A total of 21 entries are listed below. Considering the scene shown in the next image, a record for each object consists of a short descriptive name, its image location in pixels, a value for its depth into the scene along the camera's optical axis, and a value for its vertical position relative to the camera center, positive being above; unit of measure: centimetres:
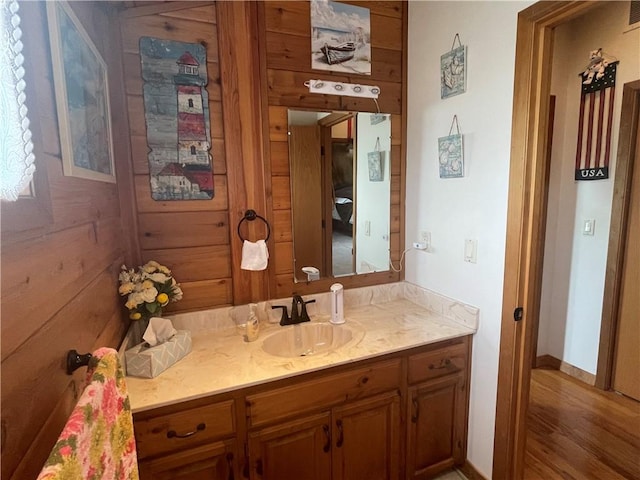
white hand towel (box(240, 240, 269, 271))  168 -31
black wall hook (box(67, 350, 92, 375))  84 -41
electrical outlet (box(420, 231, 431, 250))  193 -27
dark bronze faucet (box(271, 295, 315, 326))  181 -64
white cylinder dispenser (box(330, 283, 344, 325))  182 -60
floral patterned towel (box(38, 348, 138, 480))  54 -44
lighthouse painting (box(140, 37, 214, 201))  155 +36
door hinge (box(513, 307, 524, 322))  146 -52
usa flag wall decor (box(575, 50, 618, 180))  225 +49
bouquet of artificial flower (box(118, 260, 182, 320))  139 -40
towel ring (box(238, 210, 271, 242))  173 -12
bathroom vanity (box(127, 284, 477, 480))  123 -87
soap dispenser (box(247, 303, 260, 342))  163 -64
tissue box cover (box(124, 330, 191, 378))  129 -64
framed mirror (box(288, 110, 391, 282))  185 +0
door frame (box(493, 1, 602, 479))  132 -10
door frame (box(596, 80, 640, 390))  214 -25
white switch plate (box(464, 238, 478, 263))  164 -29
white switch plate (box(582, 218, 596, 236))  241 -26
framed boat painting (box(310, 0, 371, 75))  177 +83
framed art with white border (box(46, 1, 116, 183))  89 +30
